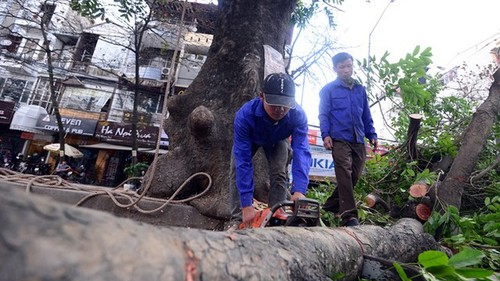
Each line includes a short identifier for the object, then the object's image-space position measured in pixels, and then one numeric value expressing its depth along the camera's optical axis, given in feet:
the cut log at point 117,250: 1.26
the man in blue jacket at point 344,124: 9.39
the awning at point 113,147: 57.67
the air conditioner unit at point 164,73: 68.46
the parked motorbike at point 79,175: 47.29
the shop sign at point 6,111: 62.95
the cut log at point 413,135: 12.56
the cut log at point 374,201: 12.13
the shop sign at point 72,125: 61.36
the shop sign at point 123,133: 58.23
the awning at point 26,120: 61.93
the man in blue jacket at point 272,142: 7.20
